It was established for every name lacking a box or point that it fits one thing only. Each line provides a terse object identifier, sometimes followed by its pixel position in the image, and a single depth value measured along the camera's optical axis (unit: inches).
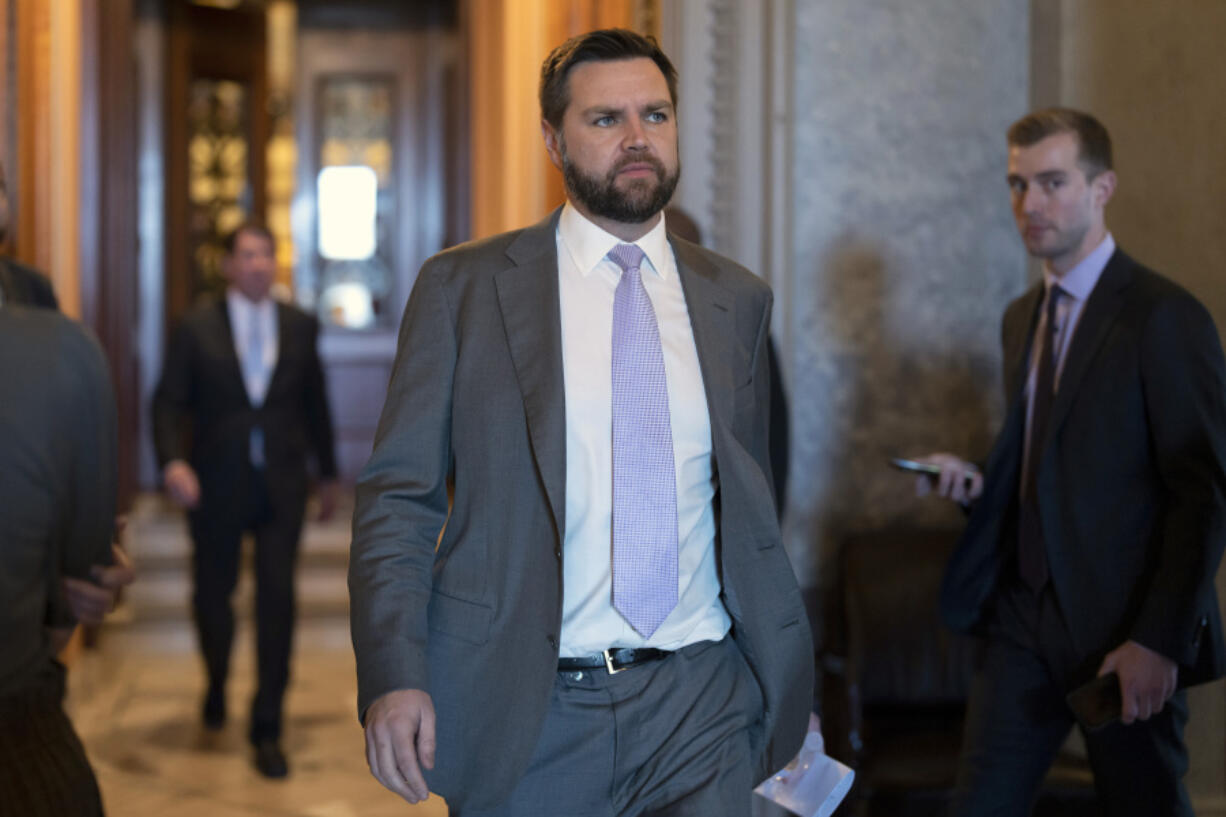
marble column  159.6
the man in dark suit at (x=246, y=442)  203.2
